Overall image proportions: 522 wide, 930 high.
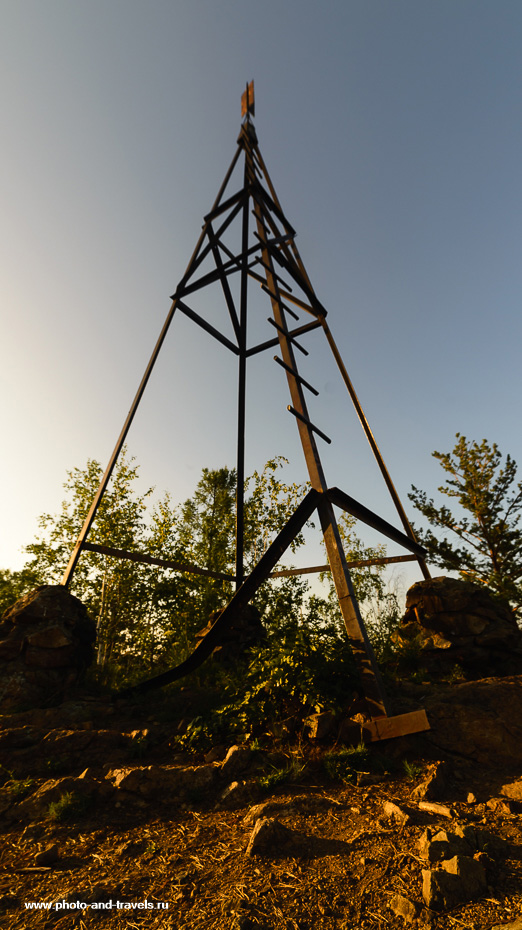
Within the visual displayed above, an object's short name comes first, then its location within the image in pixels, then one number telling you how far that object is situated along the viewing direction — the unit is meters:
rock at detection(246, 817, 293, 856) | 2.50
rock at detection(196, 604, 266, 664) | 6.78
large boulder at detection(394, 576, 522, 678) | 5.91
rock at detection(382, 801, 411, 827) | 2.68
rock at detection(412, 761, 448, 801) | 3.02
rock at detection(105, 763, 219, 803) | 3.39
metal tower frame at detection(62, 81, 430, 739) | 4.32
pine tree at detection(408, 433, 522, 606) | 17.12
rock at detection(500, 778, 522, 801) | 3.03
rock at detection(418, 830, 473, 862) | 2.24
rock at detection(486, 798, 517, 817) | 2.79
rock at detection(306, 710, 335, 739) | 3.81
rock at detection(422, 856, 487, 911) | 1.94
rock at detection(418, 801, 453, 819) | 2.77
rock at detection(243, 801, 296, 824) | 2.91
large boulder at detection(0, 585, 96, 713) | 5.10
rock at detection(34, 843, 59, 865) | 2.59
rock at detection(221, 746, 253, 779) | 3.58
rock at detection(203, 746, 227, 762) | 3.84
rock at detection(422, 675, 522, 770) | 3.69
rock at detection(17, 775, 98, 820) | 3.21
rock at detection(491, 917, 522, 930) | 1.74
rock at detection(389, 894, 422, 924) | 1.89
